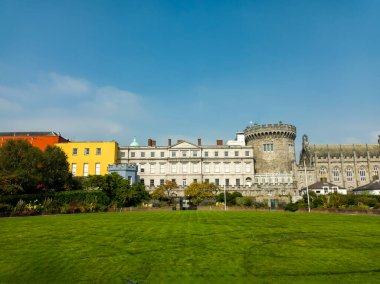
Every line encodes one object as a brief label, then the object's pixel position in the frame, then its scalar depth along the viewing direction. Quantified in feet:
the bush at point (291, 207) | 129.49
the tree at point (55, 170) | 149.48
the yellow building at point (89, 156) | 223.30
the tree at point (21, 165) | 128.77
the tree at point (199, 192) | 183.21
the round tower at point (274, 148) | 239.71
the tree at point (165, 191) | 190.60
